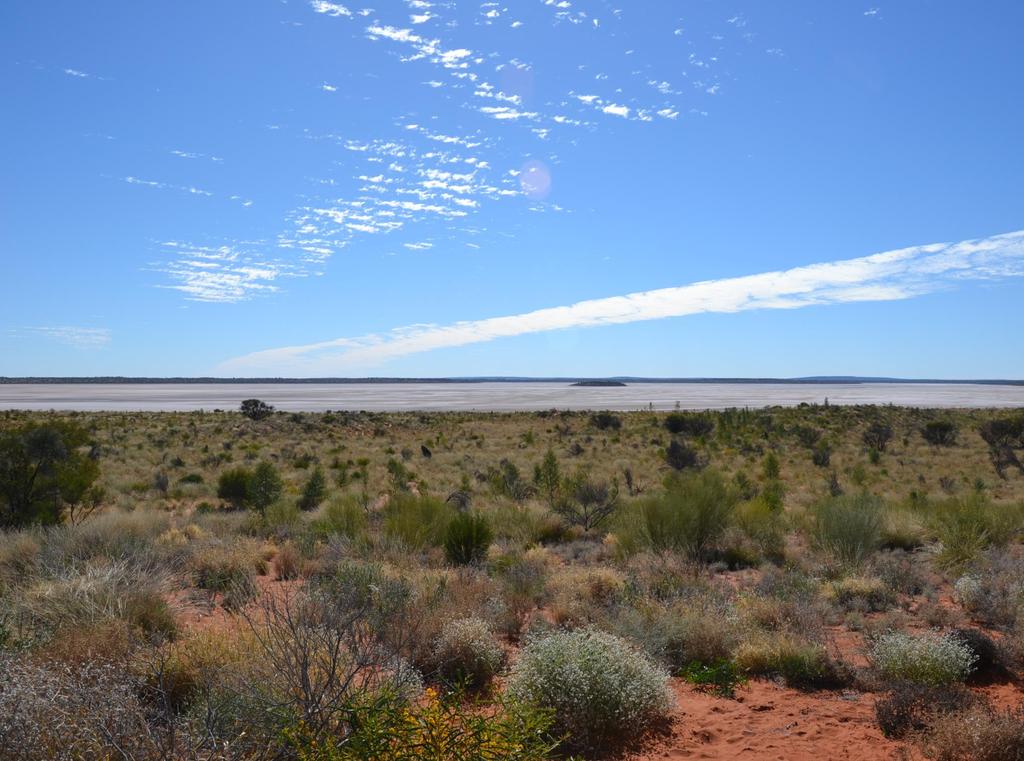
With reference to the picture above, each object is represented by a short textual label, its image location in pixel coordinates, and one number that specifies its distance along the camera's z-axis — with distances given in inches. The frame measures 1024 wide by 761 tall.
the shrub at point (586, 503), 594.9
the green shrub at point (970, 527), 439.2
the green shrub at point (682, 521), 480.4
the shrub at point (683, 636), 277.9
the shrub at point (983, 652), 266.1
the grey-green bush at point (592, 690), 212.2
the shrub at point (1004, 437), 1086.9
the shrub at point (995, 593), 320.8
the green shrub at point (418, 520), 479.5
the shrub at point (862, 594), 351.6
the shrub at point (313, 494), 730.2
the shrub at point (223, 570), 353.8
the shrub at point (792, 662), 265.0
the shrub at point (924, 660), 244.8
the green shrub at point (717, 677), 258.8
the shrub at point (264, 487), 699.1
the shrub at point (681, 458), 1051.3
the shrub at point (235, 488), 773.9
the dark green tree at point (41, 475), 542.6
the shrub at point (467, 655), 263.3
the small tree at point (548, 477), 762.8
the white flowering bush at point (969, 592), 342.3
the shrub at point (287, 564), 424.8
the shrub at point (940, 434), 1386.6
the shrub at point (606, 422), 1834.4
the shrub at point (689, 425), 1601.9
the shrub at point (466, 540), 461.4
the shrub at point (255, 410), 2235.5
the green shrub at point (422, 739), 130.6
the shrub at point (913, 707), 219.0
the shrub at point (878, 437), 1318.9
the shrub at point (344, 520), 509.8
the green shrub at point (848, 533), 451.5
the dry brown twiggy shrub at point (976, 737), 191.9
